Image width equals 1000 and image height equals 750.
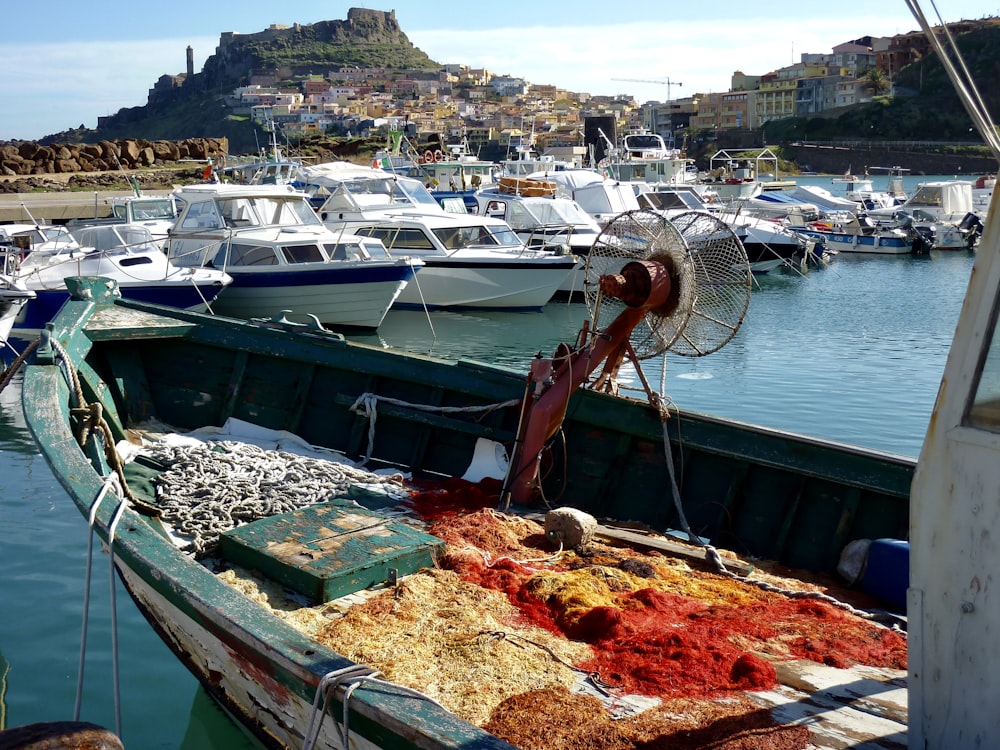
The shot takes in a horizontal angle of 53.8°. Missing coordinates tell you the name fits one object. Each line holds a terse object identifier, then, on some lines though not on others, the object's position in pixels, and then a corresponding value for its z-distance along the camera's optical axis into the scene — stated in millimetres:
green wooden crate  5270
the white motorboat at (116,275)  16688
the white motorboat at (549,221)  24875
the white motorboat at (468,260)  22844
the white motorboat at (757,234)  30609
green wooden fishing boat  4215
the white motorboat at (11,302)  15414
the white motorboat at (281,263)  19469
